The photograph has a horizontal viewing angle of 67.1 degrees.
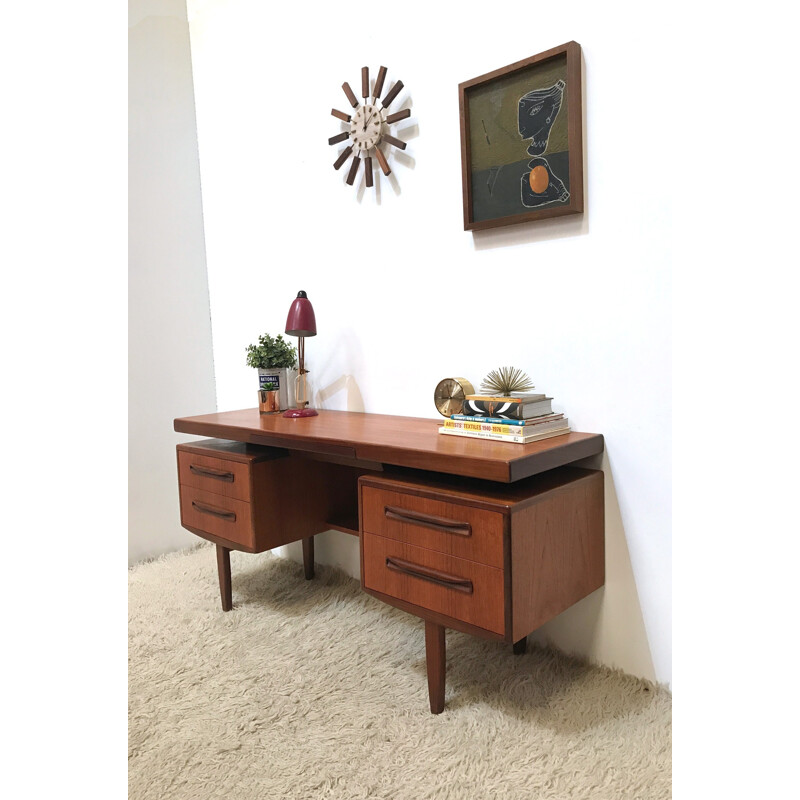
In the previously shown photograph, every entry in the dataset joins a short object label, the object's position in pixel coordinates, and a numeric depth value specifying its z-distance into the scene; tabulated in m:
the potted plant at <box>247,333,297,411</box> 2.29
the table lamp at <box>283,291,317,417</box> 2.16
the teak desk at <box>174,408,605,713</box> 1.33
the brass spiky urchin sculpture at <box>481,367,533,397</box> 1.71
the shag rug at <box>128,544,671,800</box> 1.29
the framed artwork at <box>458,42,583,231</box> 1.58
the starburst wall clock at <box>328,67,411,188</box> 2.00
